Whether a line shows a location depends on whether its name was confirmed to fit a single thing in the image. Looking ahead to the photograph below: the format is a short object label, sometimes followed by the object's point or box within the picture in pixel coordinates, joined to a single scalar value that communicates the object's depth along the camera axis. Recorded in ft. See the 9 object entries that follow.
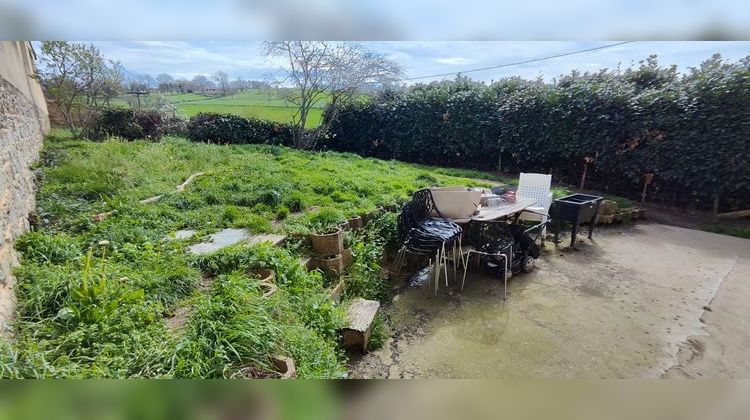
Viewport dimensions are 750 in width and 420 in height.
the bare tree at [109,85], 28.22
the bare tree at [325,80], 32.24
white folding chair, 16.20
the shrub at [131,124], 30.19
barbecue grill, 15.12
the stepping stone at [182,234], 10.89
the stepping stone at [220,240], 10.19
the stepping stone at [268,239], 10.63
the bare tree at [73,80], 25.10
